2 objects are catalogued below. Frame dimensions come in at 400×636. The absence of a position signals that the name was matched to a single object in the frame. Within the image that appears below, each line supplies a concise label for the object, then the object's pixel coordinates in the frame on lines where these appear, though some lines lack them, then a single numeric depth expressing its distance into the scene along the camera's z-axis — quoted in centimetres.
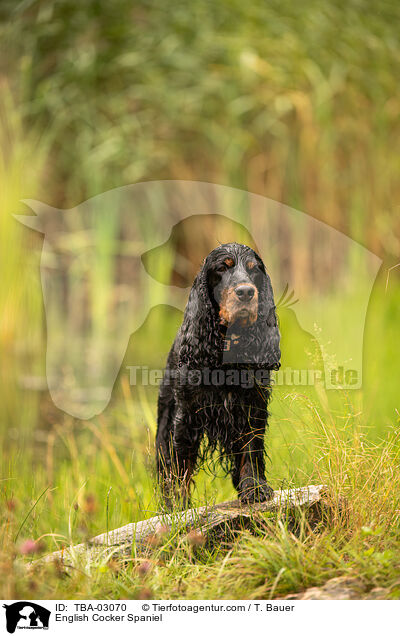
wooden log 488
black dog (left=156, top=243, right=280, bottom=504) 464
